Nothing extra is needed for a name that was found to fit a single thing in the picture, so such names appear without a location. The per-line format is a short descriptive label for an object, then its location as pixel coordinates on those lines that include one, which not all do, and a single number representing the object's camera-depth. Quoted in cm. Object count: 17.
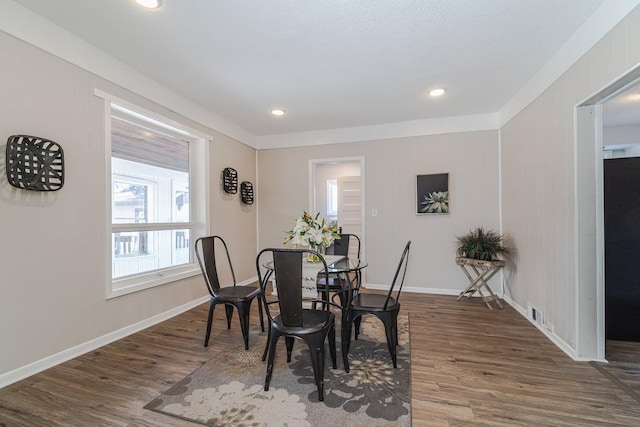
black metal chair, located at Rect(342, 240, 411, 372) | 211
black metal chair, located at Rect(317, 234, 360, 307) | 247
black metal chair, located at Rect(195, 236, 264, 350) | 245
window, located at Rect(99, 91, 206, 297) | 274
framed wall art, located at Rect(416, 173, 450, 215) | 407
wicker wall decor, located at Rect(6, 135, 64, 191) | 188
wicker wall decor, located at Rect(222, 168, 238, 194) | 406
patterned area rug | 161
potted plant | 354
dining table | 216
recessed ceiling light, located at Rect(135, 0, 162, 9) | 183
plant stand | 341
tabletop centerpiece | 251
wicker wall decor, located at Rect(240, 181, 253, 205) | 454
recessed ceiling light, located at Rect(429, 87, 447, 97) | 316
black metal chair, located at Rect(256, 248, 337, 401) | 174
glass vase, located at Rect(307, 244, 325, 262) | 257
